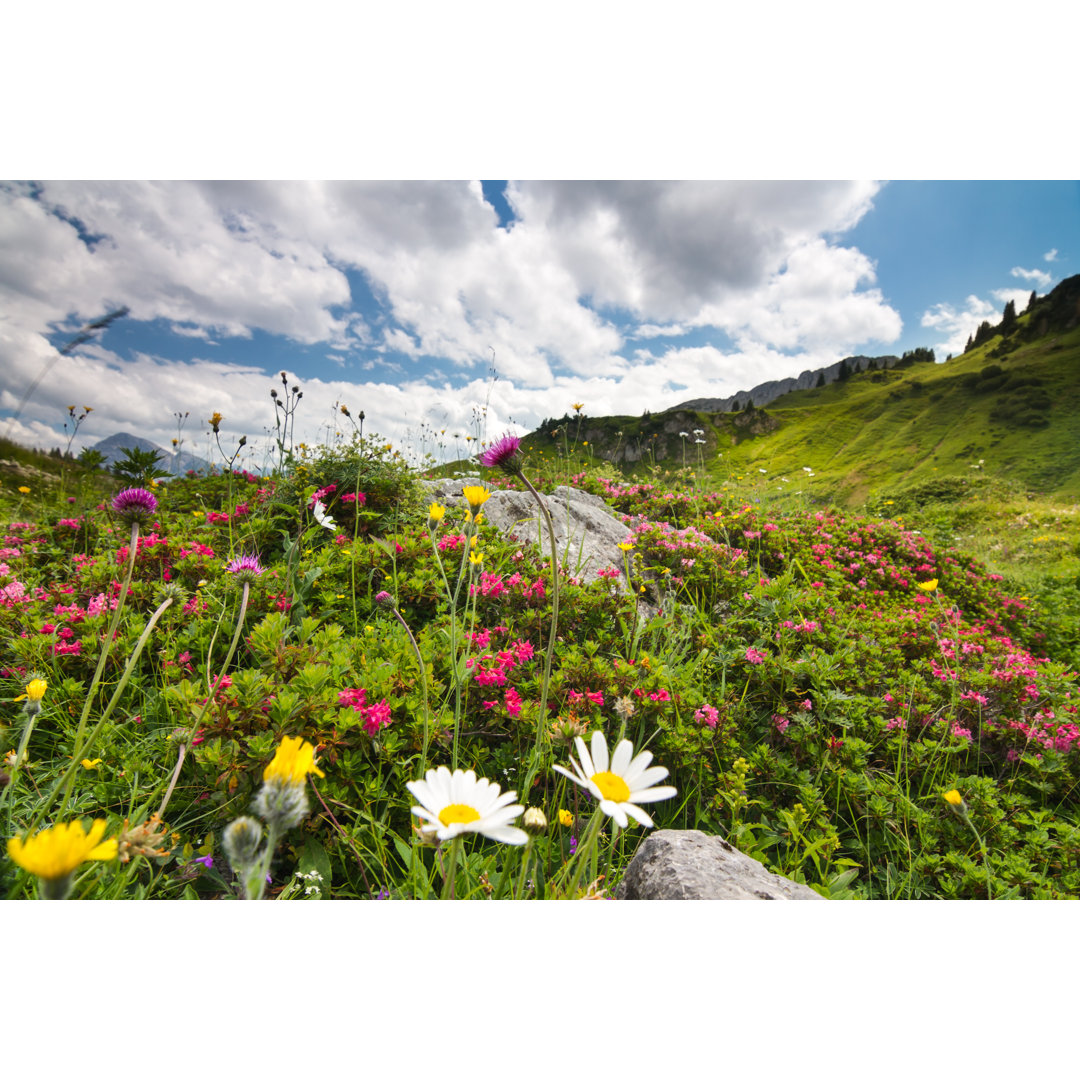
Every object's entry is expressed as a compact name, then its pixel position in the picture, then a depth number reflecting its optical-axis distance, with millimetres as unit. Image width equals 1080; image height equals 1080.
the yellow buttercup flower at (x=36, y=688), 383
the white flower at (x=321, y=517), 642
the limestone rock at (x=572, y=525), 2187
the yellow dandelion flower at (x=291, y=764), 276
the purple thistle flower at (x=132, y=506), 438
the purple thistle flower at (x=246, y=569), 456
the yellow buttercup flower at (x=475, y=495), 433
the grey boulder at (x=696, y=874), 416
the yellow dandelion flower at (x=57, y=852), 239
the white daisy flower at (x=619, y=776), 312
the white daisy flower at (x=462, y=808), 281
